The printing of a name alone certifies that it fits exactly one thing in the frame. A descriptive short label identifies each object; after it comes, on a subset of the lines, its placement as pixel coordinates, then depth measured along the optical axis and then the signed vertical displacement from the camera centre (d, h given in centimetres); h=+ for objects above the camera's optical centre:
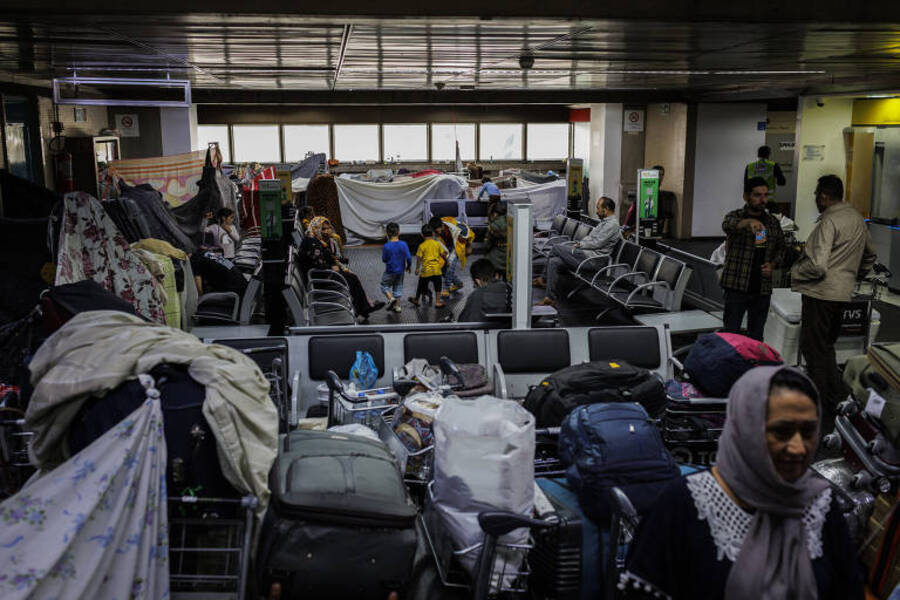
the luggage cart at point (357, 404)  472 -131
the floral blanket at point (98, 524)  255 -106
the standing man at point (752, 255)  702 -72
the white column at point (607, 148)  2055 +38
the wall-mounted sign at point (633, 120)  2033 +100
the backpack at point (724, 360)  479 -106
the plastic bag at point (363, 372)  574 -133
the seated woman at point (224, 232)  1295 -96
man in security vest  1563 -13
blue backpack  353 -118
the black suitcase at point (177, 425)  295 -86
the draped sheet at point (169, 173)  1413 -10
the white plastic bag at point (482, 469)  343 -118
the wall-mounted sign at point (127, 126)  1881 +87
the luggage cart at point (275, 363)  496 -116
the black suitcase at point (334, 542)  317 -134
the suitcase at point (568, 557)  353 -157
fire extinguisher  1339 -3
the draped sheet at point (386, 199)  1862 -69
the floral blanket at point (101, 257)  591 -61
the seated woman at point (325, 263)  1047 -116
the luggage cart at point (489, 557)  320 -153
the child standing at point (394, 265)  1124 -126
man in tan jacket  669 -82
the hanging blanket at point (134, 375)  296 -73
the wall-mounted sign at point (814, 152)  1502 +19
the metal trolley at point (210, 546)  309 -134
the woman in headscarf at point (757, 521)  220 -90
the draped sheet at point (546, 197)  1959 -71
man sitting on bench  1165 -102
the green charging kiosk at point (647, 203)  1095 -48
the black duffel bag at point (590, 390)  463 -118
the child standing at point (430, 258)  1129 -117
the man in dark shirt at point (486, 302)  736 -114
